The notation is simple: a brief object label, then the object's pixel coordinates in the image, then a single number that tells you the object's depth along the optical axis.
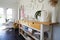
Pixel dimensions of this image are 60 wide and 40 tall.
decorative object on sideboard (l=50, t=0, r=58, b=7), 0.98
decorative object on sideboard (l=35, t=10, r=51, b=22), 1.11
